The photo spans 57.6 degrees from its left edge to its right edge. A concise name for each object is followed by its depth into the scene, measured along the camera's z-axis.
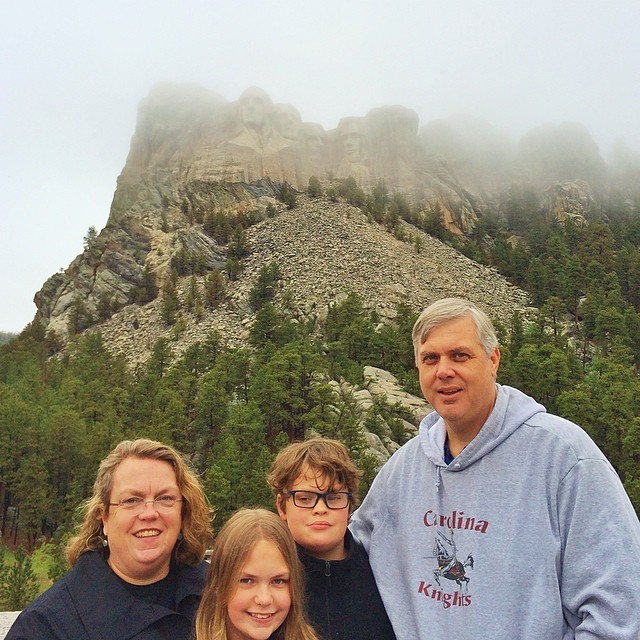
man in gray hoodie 2.68
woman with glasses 2.78
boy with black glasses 3.26
